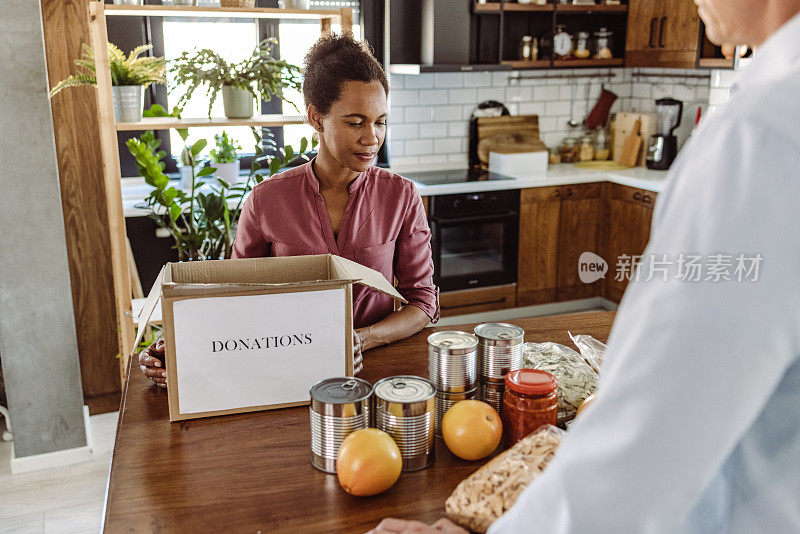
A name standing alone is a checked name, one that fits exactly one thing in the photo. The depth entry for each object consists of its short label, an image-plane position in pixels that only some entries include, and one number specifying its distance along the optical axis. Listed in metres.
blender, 4.81
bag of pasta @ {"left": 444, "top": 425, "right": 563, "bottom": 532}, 0.97
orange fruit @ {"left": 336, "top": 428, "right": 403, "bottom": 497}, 1.06
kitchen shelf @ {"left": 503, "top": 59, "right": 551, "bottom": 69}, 4.72
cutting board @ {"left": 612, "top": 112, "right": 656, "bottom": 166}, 5.07
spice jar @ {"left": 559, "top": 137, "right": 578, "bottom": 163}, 5.30
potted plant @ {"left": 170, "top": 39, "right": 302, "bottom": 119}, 3.21
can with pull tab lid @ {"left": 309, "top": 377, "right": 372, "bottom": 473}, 1.13
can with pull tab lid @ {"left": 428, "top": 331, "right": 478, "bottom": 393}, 1.27
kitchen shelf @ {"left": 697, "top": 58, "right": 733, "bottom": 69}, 4.31
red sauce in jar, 1.20
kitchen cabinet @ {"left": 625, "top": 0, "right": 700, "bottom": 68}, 4.54
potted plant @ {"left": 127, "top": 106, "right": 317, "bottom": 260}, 3.02
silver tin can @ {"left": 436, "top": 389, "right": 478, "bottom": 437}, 1.29
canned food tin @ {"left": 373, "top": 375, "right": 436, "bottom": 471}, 1.14
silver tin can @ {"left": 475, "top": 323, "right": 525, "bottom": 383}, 1.31
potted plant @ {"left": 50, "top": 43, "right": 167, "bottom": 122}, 3.06
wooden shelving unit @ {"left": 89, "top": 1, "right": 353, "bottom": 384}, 2.93
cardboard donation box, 1.26
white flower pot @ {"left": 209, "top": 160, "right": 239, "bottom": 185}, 3.58
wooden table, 1.04
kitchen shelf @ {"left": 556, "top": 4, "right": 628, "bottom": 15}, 4.85
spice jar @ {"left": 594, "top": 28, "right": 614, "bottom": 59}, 5.04
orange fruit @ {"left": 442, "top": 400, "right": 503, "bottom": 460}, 1.17
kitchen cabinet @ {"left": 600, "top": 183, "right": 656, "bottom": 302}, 4.53
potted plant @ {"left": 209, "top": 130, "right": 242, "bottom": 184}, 3.59
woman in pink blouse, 2.07
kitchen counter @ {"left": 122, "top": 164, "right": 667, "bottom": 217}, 4.11
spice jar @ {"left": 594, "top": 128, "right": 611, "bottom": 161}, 5.37
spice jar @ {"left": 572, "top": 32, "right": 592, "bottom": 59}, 5.00
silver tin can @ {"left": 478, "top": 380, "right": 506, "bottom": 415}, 1.32
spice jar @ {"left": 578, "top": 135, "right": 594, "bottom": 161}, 5.28
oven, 4.39
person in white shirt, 0.58
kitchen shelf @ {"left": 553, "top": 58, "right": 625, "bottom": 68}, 4.85
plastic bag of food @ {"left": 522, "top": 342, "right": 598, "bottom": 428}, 1.30
